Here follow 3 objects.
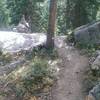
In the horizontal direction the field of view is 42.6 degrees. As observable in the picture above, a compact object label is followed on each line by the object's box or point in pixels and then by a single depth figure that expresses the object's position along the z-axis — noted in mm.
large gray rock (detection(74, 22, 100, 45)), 7693
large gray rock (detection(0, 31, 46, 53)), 7979
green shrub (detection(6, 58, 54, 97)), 5838
